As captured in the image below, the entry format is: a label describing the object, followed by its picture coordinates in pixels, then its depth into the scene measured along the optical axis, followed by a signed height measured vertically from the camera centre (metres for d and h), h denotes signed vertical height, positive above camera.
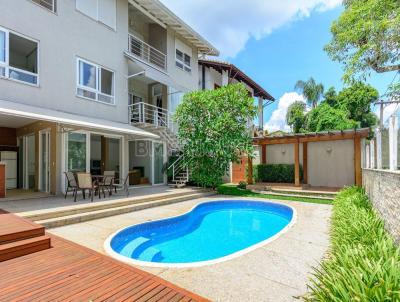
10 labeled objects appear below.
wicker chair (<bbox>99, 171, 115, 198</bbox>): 15.15 -1.69
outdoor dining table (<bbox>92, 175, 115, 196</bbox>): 14.78 -1.44
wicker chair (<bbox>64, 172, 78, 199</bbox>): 13.84 -1.39
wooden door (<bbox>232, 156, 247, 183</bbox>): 25.89 -1.87
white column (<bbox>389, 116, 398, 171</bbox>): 7.08 +0.33
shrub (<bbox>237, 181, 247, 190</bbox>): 22.30 -2.85
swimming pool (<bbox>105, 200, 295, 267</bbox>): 8.44 -3.56
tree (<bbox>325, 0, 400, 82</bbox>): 9.52 +5.01
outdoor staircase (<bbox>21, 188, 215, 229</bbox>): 9.89 -2.66
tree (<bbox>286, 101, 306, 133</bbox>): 42.62 +6.57
